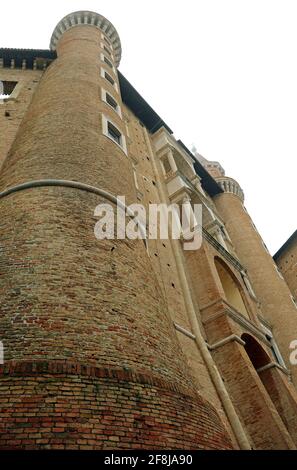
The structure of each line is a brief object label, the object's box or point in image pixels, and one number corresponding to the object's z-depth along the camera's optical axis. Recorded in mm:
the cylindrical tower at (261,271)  16456
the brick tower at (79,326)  3893
